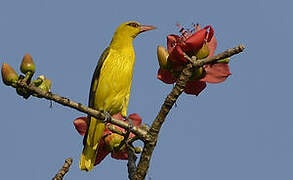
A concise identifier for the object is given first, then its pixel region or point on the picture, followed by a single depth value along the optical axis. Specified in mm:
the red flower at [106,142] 6840
